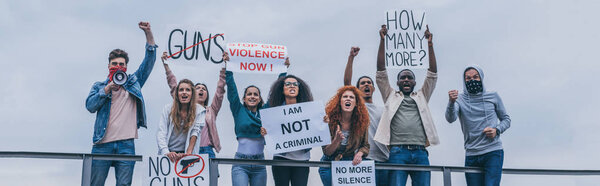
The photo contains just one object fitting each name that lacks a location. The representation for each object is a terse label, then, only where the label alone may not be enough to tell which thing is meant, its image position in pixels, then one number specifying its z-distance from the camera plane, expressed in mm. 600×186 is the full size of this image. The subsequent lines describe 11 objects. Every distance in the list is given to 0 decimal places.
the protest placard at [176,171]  7641
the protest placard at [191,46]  8633
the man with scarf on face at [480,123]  8414
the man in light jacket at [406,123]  8133
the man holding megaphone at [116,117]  7641
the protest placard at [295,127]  7910
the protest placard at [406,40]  8883
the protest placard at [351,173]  7996
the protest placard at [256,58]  8594
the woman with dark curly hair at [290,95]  8062
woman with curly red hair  7961
